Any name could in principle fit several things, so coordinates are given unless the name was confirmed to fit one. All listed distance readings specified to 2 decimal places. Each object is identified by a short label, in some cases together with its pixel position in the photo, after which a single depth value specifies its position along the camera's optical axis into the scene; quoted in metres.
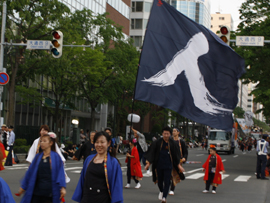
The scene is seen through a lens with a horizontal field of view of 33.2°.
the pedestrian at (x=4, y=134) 21.78
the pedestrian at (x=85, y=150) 12.93
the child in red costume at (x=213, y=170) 13.67
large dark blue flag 10.71
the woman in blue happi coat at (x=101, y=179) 5.34
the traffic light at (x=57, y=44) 17.67
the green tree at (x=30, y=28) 27.11
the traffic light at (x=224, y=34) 14.60
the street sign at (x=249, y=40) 16.93
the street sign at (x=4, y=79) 23.11
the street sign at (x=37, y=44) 19.83
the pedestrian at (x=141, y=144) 15.71
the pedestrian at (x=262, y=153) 19.05
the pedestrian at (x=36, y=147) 9.10
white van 46.12
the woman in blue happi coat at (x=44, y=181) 6.38
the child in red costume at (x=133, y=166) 14.24
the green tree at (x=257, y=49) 27.73
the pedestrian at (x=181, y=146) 12.67
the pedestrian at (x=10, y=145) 21.17
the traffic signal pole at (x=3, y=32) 23.96
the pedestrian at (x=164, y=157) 10.80
